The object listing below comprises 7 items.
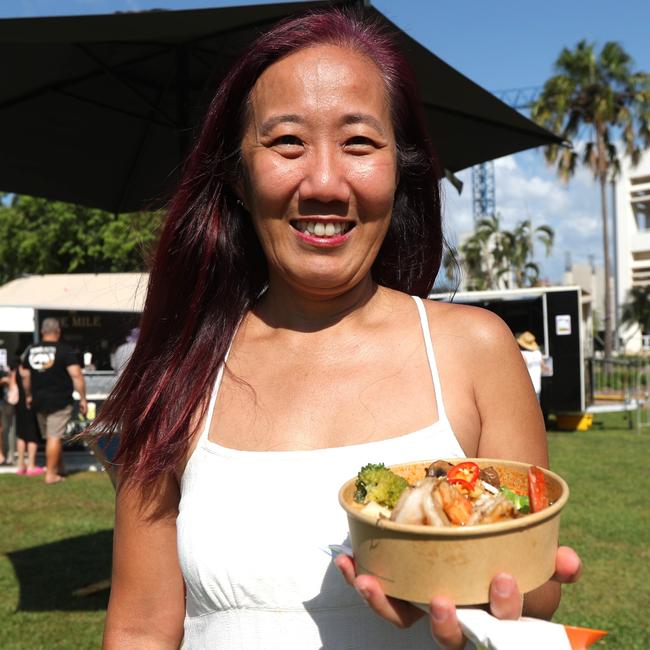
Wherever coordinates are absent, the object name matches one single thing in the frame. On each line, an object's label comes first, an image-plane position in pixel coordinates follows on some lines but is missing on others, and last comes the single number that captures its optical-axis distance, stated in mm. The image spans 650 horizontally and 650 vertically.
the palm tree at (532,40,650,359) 27406
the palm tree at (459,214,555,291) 44062
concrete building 57656
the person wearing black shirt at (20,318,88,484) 9766
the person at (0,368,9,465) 11242
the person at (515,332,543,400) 12016
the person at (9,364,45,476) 10125
